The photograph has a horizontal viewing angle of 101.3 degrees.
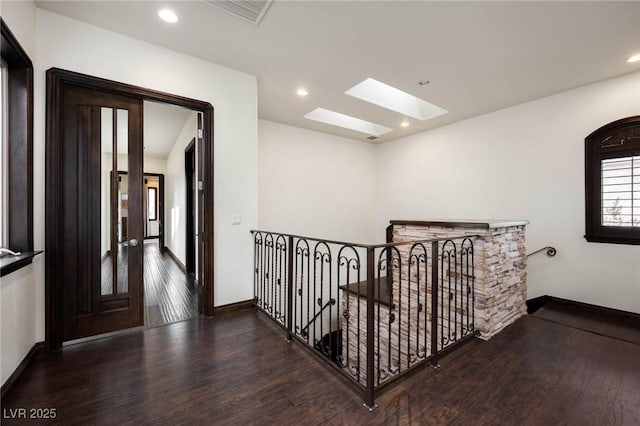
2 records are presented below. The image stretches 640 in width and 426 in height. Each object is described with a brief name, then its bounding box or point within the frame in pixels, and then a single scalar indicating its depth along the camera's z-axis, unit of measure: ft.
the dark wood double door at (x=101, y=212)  7.89
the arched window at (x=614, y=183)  10.71
